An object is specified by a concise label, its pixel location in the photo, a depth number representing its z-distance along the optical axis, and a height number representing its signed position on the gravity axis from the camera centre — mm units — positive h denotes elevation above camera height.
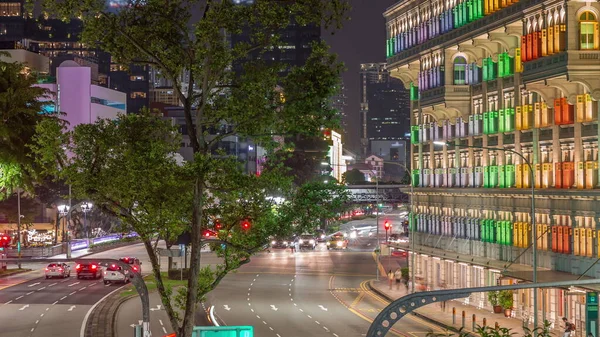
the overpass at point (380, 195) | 173688 -1430
